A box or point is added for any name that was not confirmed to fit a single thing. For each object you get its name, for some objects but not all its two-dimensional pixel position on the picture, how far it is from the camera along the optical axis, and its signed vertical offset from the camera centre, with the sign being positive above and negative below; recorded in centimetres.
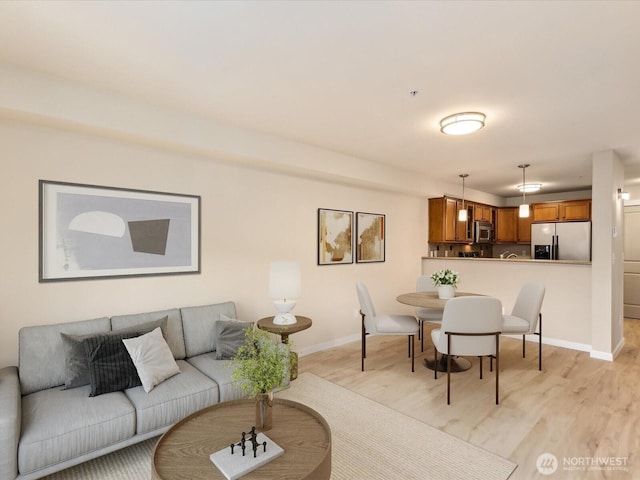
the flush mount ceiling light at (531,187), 614 +105
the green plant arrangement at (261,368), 175 -66
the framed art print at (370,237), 507 +9
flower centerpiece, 391 -46
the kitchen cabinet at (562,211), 636 +66
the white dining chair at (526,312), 368 -79
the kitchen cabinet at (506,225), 755 +43
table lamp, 338 -44
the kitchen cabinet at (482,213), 693 +67
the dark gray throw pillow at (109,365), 228 -86
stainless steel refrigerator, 557 +6
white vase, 391 -56
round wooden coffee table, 153 -103
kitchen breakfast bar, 451 -65
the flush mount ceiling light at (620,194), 449 +69
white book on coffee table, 152 -102
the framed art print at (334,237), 455 +9
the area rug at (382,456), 210 -144
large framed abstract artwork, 265 +8
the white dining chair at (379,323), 375 -91
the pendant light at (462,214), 565 +51
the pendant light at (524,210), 518 +53
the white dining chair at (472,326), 297 -73
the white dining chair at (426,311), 431 -90
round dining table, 365 -66
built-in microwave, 689 +25
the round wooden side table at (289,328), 322 -83
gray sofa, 181 -103
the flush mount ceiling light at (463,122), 303 +110
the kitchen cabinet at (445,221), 614 +42
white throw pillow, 238 -86
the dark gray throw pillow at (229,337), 291 -83
